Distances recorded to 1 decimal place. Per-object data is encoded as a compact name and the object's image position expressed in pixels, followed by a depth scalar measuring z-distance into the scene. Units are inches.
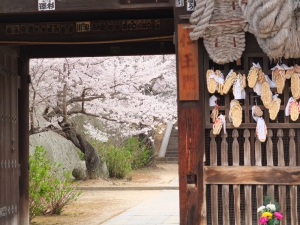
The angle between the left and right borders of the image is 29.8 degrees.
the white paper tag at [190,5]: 227.9
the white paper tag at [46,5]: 236.1
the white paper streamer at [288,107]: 229.0
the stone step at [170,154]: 1065.5
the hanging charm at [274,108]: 228.5
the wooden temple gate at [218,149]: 227.9
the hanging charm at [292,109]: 227.6
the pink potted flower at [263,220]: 193.2
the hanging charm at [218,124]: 229.5
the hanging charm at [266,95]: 228.8
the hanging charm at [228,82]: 229.1
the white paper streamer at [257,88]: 230.2
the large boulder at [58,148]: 732.7
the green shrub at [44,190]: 433.7
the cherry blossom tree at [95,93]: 601.9
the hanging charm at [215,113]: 231.7
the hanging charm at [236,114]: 229.3
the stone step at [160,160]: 1040.4
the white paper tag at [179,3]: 229.8
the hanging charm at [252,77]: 229.0
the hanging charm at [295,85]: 228.4
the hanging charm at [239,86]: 228.7
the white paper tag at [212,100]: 233.5
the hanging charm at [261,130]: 227.6
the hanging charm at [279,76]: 229.6
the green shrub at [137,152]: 908.0
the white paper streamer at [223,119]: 229.9
